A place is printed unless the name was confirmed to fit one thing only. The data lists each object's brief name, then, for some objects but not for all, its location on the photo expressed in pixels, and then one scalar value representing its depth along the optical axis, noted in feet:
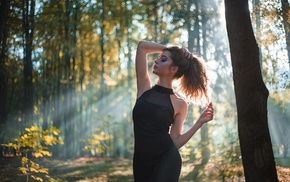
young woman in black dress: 11.45
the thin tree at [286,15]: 24.22
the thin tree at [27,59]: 43.11
